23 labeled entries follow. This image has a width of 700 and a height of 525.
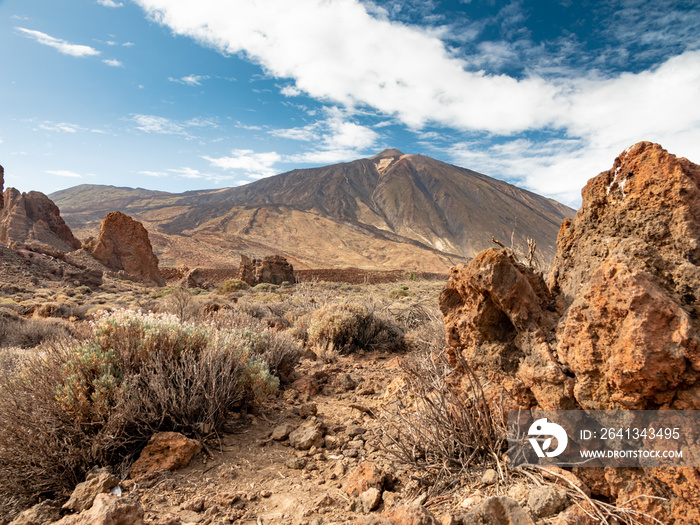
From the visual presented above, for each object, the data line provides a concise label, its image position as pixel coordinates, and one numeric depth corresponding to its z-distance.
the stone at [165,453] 2.80
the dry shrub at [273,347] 4.97
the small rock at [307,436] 3.20
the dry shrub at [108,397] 2.66
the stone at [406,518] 1.56
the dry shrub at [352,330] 6.50
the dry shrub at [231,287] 18.18
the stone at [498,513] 1.59
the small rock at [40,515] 2.23
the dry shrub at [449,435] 2.22
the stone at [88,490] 2.36
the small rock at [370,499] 2.22
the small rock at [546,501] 1.72
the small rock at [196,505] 2.40
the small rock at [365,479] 2.38
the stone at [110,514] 1.77
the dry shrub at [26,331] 6.91
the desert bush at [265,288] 18.73
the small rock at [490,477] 2.04
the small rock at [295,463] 2.93
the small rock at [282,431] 3.39
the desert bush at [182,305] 8.24
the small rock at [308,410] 3.83
